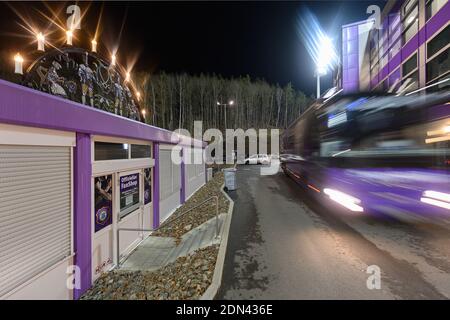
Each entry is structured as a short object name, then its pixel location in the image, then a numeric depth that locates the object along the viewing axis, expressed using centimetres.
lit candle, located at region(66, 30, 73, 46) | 718
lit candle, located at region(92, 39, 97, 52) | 781
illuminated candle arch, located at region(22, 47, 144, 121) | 657
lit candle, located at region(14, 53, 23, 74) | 626
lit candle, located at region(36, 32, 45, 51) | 658
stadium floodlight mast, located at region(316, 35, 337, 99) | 1772
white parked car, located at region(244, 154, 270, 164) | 3359
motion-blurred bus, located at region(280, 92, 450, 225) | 532
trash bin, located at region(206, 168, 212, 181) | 1917
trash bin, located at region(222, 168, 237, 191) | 1365
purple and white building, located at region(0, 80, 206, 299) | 320
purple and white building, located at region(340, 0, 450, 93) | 1350
